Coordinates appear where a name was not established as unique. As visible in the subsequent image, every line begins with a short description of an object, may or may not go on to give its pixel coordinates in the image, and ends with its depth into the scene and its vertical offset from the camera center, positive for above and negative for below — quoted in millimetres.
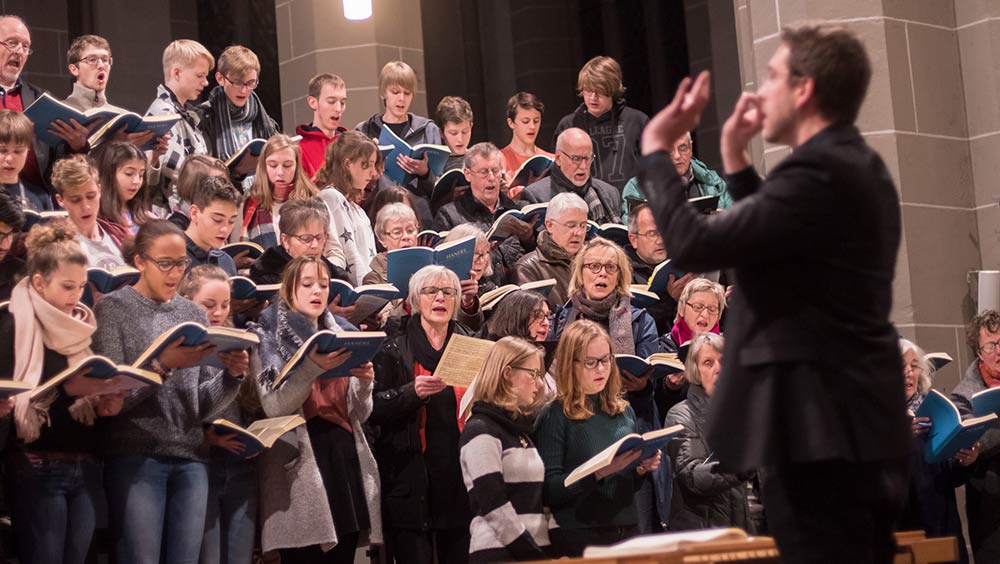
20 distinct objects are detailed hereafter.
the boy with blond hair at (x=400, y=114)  14085 +1579
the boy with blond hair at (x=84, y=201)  9156 +789
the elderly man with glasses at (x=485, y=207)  12551 +919
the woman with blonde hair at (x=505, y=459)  8576 -283
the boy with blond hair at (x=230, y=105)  12885 +1556
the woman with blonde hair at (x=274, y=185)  11446 +982
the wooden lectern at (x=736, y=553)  4902 -384
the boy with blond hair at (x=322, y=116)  13492 +1523
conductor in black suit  4527 +66
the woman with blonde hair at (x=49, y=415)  7710 +1
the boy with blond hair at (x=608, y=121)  15012 +1524
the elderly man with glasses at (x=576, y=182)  13580 +1067
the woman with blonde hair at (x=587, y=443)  9142 -263
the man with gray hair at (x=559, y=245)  12053 +635
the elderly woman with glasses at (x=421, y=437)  9558 -200
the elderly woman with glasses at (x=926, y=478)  11331 -620
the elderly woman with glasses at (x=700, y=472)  9933 -433
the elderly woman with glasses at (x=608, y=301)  11112 +318
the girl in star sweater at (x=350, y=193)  11433 +959
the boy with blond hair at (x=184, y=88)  12245 +1594
